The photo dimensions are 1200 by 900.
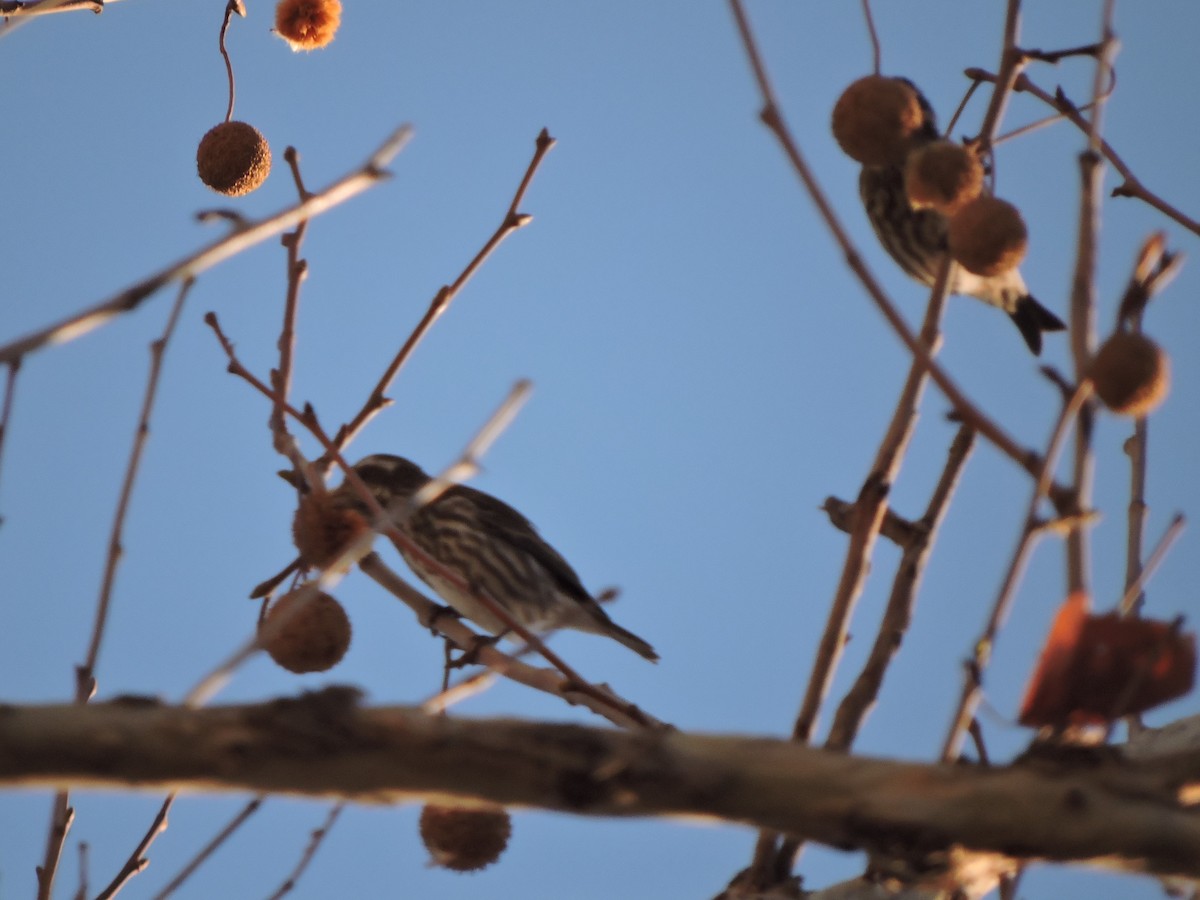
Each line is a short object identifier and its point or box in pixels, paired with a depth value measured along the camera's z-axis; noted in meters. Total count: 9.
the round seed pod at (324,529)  6.98
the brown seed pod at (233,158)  8.96
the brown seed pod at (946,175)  6.57
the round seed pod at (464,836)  6.64
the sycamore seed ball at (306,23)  9.84
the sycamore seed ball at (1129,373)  4.79
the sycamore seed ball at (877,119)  6.97
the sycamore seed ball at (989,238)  6.05
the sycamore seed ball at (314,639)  6.85
